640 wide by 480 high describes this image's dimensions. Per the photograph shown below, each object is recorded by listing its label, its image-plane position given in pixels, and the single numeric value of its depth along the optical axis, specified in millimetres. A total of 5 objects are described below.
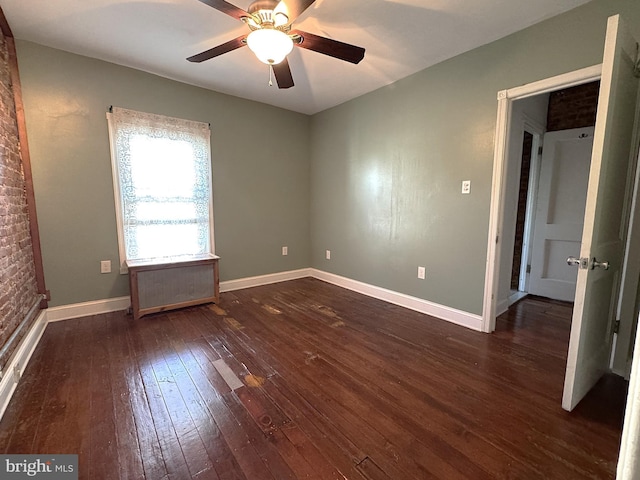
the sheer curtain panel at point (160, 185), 2939
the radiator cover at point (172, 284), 2803
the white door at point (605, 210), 1382
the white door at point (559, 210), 3283
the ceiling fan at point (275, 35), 1549
